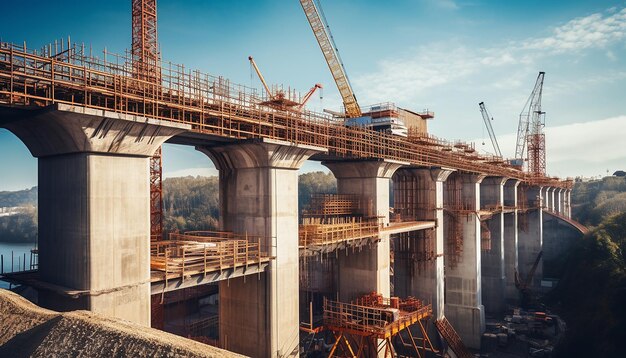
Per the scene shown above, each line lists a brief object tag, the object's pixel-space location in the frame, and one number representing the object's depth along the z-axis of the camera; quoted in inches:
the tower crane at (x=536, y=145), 4018.2
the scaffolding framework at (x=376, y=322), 1138.0
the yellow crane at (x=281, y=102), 1046.4
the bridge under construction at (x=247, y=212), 640.4
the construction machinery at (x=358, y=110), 1663.4
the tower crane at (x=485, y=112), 4628.4
